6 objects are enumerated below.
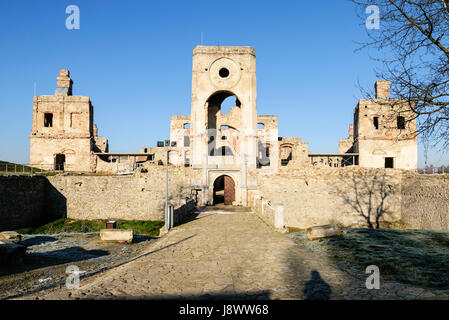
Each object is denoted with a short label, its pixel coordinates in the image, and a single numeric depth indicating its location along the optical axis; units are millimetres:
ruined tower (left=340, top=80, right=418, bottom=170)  31781
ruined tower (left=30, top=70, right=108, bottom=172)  32125
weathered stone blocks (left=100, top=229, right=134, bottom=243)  15969
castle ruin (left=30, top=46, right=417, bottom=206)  24906
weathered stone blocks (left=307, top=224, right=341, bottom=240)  10805
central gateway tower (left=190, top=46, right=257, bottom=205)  24562
